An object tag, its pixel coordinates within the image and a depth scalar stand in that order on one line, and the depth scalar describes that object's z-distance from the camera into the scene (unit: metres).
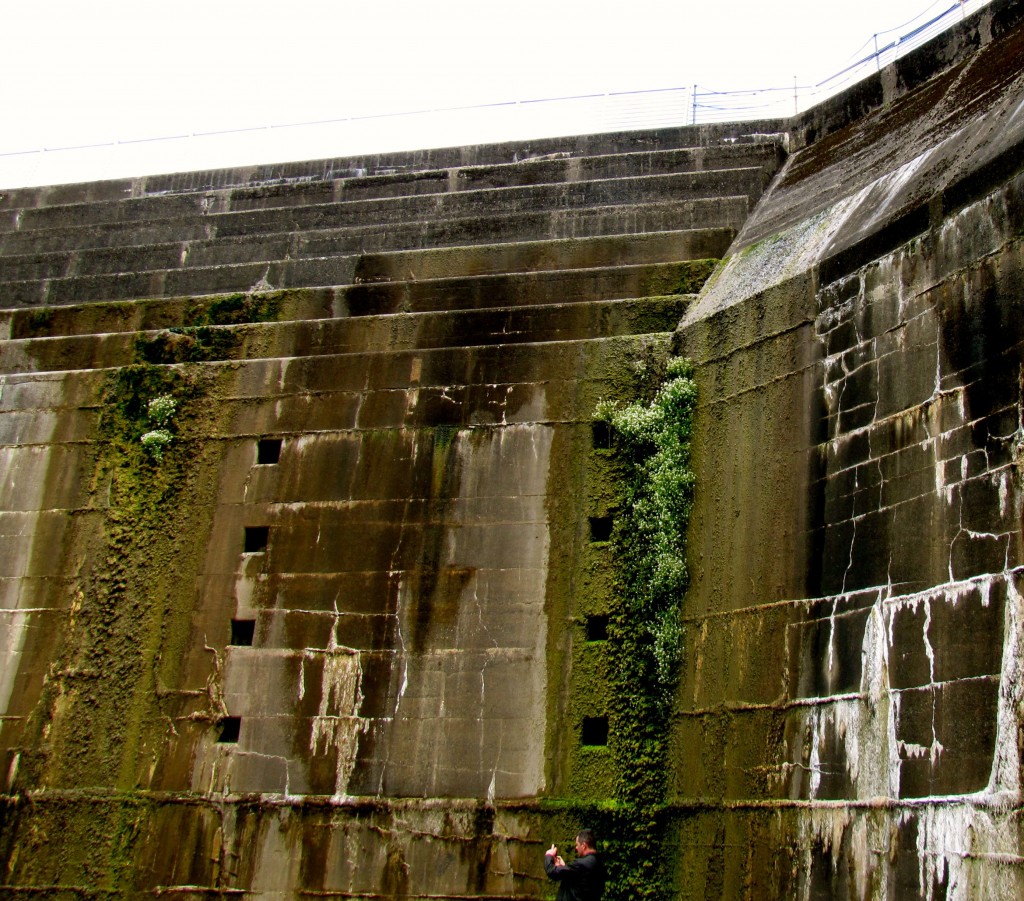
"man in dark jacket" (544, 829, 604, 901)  8.16
